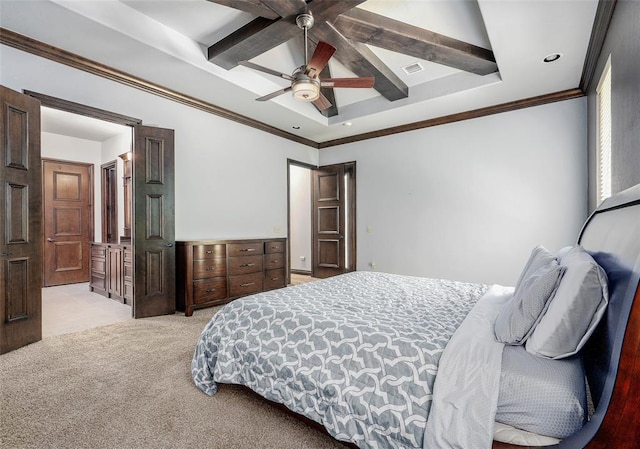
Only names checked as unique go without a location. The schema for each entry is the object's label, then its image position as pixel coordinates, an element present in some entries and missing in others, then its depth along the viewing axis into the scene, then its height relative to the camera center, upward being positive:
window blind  2.69 +0.84
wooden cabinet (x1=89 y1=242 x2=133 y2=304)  4.25 -0.68
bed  0.97 -0.57
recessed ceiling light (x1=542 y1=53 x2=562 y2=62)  3.01 +1.64
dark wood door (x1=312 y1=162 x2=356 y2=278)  5.80 +0.07
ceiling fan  2.49 +1.23
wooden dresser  3.72 -0.61
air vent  3.80 +1.95
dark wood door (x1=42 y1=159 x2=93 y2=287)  5.58 +0.09
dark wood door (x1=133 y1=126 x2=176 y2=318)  3.55 +0.04
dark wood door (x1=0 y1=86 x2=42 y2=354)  2.57 +0.04
